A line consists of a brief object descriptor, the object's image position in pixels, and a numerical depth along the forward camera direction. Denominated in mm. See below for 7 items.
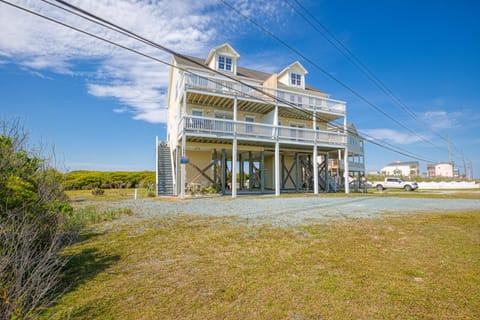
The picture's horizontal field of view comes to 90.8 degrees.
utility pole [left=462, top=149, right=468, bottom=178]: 48153
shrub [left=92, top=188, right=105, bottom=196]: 17405
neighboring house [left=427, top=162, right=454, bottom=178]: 93925
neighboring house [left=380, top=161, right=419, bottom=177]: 89575
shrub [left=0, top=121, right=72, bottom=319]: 2084
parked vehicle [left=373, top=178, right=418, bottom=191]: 30569
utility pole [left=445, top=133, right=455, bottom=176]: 41006
